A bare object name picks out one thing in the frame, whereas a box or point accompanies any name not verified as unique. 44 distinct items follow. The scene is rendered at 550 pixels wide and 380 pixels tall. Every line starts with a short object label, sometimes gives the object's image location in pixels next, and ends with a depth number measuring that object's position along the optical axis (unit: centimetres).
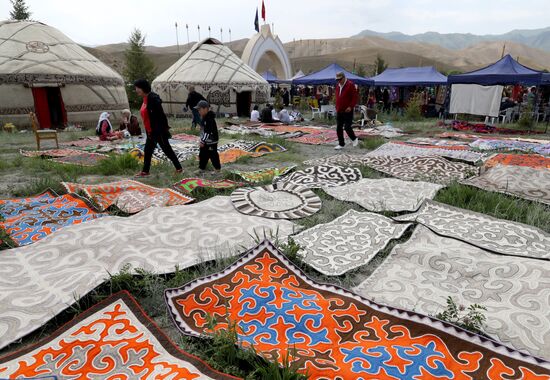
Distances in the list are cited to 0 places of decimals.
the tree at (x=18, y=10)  2398
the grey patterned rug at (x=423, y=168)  436
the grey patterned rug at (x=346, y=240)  234
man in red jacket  614
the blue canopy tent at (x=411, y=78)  1393
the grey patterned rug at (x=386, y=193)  338
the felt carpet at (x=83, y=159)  552
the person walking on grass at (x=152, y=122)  439
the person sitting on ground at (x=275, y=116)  1131
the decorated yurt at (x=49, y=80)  1012
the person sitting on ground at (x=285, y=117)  1121
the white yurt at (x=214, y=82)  1368
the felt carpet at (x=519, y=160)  447
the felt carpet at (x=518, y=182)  348
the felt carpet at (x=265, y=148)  659
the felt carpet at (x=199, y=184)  391
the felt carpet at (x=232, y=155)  586
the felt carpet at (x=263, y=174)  441
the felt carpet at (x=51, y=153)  606
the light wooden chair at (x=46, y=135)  687
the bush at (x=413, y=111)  1314
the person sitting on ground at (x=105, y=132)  795
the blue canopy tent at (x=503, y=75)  970
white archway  2155
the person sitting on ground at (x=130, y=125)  844
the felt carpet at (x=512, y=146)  642
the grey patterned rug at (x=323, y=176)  418
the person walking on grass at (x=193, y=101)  875
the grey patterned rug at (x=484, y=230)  239
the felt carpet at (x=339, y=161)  506
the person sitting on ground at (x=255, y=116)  1139
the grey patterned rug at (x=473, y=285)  163
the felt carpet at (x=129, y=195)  345
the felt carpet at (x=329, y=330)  136
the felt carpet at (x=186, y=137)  795
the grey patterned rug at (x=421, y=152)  547
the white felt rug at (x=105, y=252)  186
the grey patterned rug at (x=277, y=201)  325
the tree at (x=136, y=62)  1816
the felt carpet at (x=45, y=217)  268
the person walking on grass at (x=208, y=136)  457
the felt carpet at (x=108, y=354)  139
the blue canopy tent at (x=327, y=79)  1383
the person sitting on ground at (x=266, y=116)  1095
